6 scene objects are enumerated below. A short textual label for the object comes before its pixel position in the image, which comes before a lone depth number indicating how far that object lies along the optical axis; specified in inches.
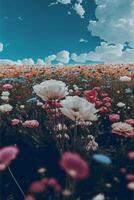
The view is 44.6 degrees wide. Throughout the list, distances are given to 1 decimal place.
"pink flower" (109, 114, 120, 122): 53.9
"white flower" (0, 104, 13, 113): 60.7
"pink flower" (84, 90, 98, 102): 56.8
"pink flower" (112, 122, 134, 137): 46.6
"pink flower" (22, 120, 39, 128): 54.2
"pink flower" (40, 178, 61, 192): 20.0
